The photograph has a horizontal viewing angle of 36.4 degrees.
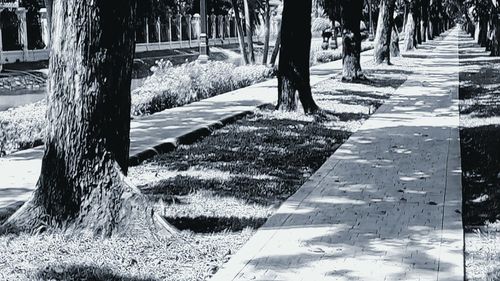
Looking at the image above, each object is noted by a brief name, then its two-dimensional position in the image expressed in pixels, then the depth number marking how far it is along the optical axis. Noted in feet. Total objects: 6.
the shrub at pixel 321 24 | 202.59
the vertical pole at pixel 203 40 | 72.05
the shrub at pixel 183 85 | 52.85
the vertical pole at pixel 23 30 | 107.56
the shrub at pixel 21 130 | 36.55
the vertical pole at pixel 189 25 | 172.86
